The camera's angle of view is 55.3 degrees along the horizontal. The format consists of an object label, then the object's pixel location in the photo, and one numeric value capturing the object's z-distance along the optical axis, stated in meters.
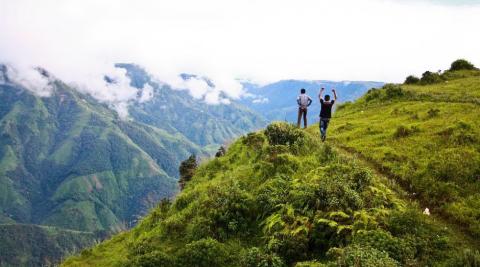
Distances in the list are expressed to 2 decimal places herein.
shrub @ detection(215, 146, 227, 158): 40.34
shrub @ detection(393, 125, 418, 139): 29.88
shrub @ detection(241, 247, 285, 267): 17.22
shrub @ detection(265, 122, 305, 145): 29.81
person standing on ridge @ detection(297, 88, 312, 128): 34.62
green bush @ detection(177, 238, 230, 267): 19.50
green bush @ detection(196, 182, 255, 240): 21.81
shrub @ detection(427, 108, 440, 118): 33.66
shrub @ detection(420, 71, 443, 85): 53.71
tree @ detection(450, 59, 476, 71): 58.22
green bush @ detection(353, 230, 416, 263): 15.46
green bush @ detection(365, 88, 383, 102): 49.89
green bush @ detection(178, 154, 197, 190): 40.99
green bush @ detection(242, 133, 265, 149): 33.06
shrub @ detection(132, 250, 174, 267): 19.87
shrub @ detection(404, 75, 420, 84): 55.75
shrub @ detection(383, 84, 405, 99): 47.09
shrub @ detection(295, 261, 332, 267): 15.45
